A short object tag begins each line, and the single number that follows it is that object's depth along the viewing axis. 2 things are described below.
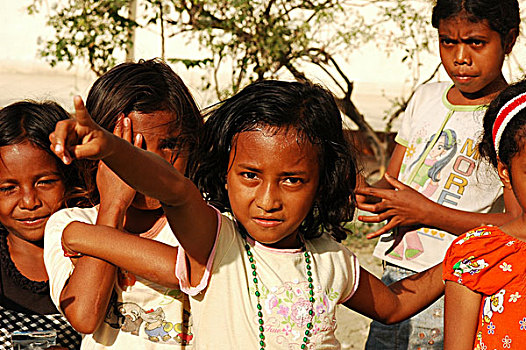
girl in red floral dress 2.77
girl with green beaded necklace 2.75
